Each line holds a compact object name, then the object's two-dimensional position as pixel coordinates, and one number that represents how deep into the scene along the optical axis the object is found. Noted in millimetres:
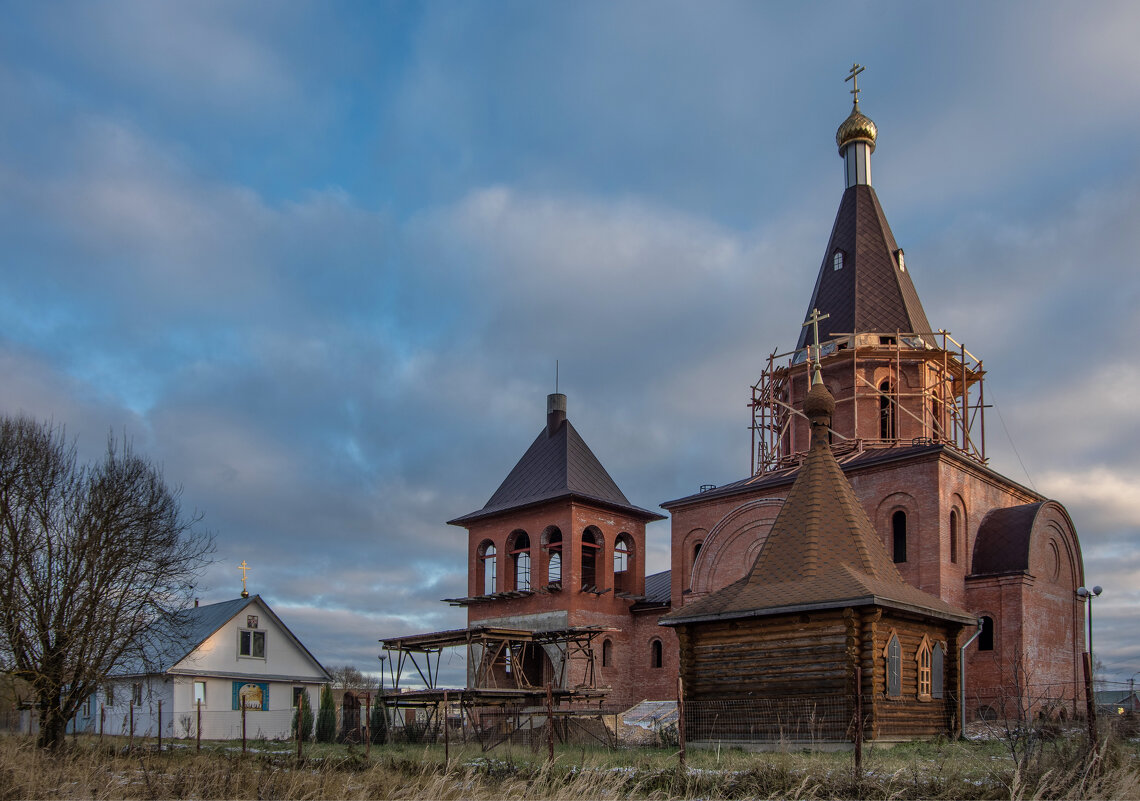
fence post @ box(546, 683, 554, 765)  11594
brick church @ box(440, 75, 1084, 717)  21719
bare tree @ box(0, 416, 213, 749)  17641
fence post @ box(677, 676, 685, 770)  10648
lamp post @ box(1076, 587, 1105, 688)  15569
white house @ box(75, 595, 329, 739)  27453
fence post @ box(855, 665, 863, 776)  9547
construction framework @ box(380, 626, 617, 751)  20328
